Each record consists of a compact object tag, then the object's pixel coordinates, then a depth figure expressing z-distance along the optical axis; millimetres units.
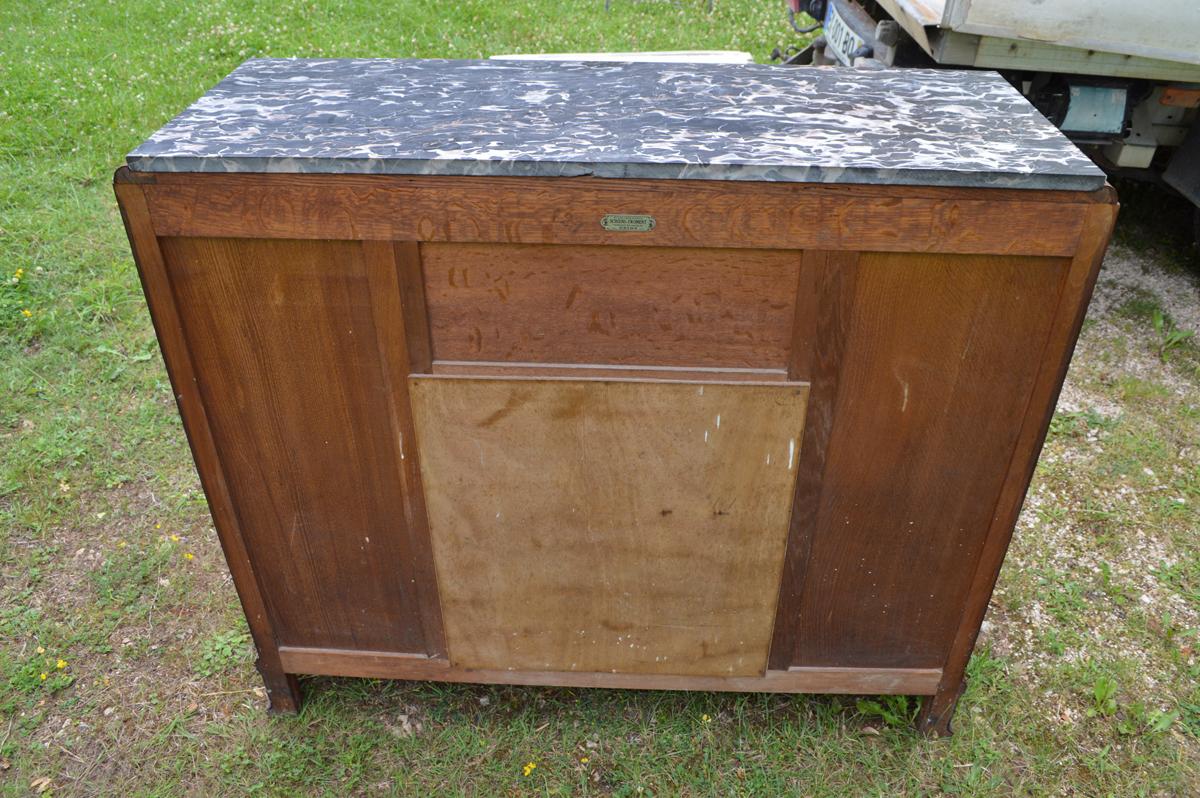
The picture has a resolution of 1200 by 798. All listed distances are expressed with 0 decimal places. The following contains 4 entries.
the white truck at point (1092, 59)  3447
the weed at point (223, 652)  2637
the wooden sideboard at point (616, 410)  1663
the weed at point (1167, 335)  4082
